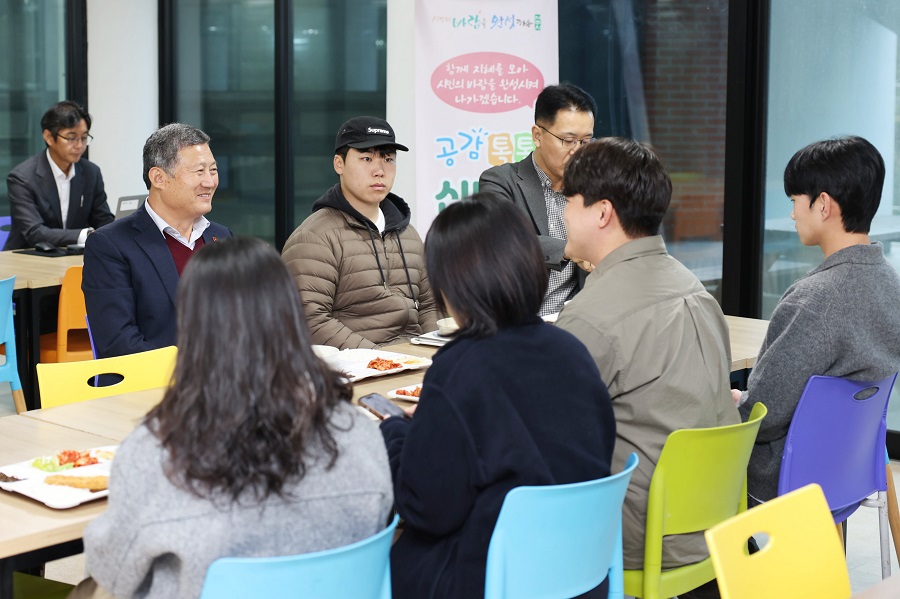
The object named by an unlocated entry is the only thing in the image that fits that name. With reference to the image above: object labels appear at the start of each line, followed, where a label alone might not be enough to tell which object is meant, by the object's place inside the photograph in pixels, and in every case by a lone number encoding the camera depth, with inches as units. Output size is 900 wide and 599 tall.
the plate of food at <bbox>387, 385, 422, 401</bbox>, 101.3
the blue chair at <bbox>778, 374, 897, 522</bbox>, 100.3
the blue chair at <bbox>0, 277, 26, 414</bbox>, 167.3
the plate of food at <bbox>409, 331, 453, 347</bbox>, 128.1
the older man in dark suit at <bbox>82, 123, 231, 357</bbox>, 129.0
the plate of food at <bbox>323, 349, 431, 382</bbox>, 110.7
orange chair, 179.9
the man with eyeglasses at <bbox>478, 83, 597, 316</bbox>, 148.1
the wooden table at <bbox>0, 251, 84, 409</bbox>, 181.0
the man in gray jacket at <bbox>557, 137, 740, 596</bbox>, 86.4
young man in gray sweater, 100.9
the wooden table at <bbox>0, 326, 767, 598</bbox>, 69.4
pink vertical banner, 189.9
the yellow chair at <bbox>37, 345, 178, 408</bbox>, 106.1
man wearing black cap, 135.9
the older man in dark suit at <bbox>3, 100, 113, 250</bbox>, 224.7
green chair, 84.8
